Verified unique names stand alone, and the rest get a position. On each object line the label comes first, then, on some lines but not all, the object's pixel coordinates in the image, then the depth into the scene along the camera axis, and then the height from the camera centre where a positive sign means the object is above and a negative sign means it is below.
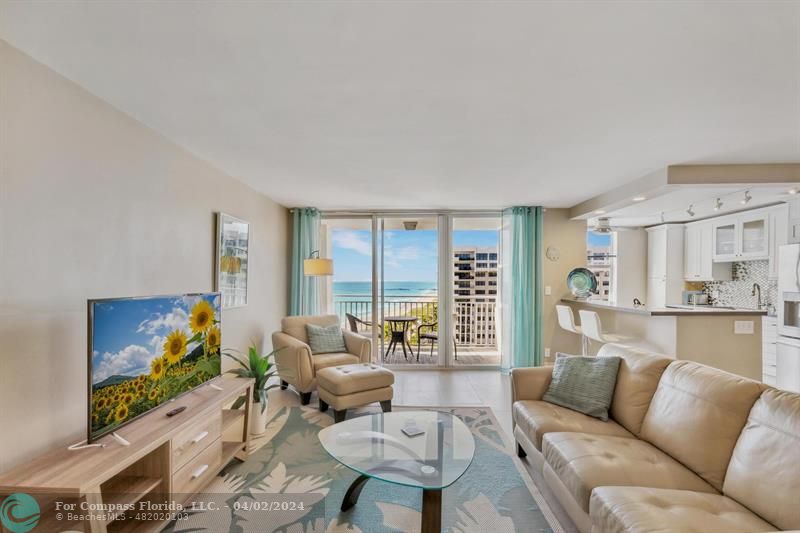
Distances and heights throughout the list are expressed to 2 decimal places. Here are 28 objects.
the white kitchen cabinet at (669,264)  6.15 +0.12
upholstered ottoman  3.27 -1.09
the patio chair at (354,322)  5.76 -0.84
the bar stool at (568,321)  4.69 -0.67
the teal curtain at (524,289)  5.17 -0.27
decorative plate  5.02 -0.16
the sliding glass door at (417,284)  5.48 -0.23
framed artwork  3.42 +0.10
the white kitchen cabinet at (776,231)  4.36 +0.50
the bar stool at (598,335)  4.10 -0.75
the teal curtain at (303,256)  5.32 +0.19
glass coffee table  1.78 -1.05
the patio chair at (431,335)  5.64 -1.02
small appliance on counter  5.86 -0.43
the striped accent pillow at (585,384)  2.46 -0.81
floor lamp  4.69 +0.03
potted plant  3.07 -0.99
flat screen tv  1.71 -0.47
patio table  5.82 -0.95
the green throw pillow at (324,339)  4.27 -0.84
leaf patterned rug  2.01 -1.41
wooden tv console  1.46 -0.98
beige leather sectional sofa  1.42 -0.94
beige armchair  3.73 -0.94
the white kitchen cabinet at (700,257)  5.54 +0.23
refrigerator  3.98 -0.54
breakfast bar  3.59 -0.65
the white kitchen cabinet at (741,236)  4.70 +0.49
